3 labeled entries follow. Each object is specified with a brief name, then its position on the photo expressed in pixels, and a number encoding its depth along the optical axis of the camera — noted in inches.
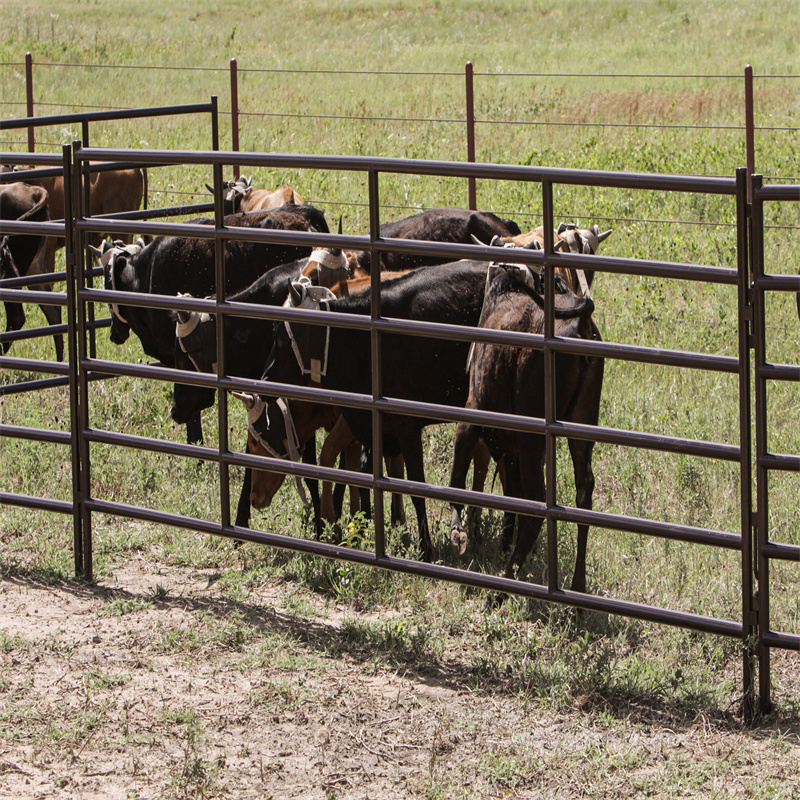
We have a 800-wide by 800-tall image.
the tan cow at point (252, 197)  683.4
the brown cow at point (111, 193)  904.3
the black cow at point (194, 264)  593.3
